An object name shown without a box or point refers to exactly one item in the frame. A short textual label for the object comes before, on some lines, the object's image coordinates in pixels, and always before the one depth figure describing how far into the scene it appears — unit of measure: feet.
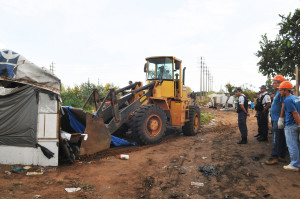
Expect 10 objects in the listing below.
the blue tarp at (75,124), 19.93
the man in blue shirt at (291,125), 14.93
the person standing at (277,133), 17.35
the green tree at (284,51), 24.21
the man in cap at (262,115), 23.85
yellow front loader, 19.06
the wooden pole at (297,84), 23.46
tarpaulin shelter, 15.51
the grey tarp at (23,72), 15.24
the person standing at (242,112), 23.07
